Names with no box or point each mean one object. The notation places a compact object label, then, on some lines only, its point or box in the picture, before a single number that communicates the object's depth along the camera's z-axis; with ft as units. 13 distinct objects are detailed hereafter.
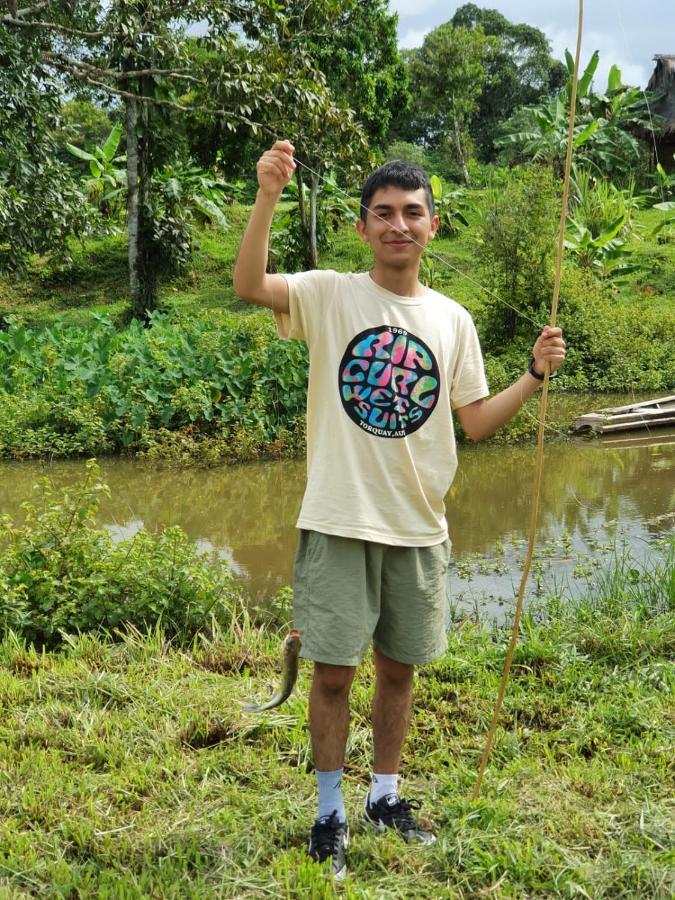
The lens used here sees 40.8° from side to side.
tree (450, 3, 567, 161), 99.86
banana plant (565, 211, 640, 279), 48.44
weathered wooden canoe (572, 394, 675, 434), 29.79
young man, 7.11
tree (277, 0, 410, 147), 55.83
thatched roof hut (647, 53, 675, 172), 71.56
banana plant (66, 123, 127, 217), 58.80
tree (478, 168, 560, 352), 38.06
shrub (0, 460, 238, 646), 12.21
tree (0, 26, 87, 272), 32.24
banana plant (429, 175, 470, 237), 61.46
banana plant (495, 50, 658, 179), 59.72
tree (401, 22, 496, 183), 79.15
